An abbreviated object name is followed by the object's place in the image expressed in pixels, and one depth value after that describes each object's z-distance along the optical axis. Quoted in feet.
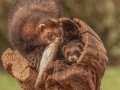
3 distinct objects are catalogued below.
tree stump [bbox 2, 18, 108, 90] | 18.42
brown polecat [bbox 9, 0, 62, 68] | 22.33
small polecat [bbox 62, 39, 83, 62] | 19.67
